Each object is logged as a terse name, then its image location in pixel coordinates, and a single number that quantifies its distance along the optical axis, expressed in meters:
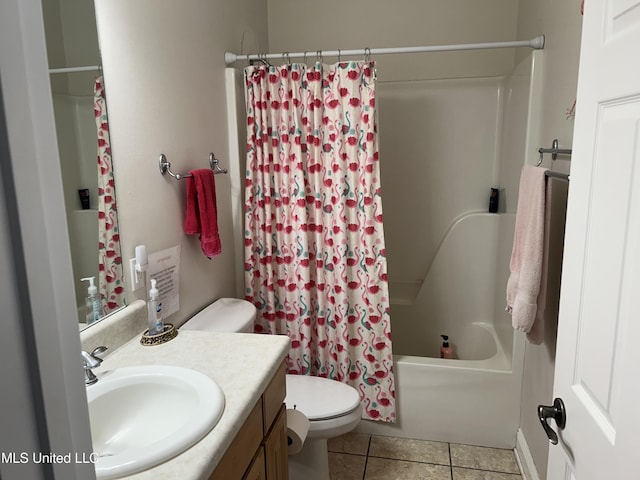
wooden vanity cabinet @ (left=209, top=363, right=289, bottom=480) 1.03
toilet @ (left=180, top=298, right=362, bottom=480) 1.74
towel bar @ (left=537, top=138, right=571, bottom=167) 1.49
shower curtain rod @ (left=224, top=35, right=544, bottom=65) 1.93
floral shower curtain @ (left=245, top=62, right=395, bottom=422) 2.02
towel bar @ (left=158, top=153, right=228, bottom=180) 1.60
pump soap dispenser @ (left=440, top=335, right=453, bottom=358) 2.57
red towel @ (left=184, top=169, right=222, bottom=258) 1.72
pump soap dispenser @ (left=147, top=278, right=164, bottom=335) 1.44
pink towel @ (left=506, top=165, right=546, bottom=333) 1.59
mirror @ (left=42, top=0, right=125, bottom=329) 1.23
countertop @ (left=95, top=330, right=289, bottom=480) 0.86
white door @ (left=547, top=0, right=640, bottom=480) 0.68
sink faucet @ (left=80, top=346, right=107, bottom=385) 1.11
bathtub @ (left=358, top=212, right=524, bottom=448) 2.19
